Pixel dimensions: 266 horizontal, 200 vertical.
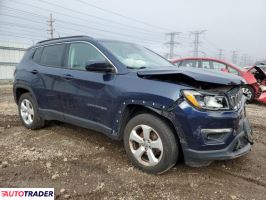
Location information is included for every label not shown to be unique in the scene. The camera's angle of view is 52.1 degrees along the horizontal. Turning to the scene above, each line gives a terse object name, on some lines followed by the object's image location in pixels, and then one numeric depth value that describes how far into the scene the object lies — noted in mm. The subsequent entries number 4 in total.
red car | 9174
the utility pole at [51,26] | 38312
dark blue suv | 3055
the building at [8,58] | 18938
